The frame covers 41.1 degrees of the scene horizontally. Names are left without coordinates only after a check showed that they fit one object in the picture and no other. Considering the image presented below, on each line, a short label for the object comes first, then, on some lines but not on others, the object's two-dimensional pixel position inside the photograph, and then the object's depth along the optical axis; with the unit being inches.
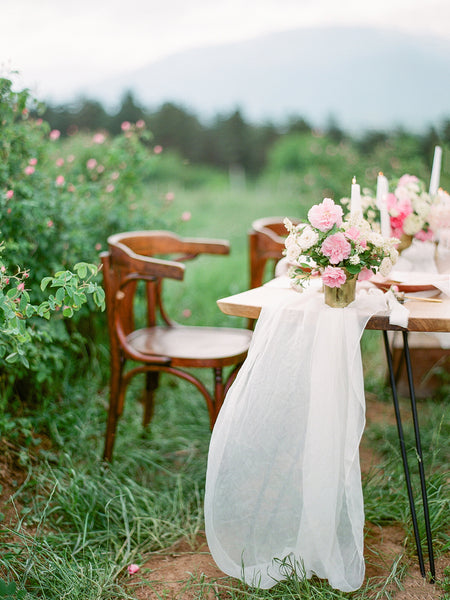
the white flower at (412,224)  92.4
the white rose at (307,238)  64.8
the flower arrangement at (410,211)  92.7
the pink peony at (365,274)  69.7
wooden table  64.6
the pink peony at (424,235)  94.1
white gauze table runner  64.8
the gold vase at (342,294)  67.8
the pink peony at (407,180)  98.0
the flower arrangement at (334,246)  64.5
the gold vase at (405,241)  94.7
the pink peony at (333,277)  64.6
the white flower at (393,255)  67.7
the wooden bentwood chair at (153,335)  87.4
